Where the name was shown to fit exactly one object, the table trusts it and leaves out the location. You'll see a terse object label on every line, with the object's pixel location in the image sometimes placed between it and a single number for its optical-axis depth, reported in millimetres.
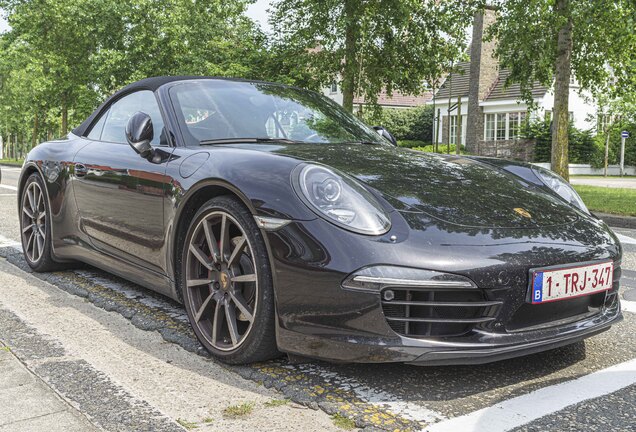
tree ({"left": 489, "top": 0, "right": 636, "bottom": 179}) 13516
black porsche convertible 2496
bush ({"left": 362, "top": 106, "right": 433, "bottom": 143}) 46312
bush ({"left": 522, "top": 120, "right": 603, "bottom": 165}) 34281
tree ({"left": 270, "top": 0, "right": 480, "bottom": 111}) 15883
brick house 36344
